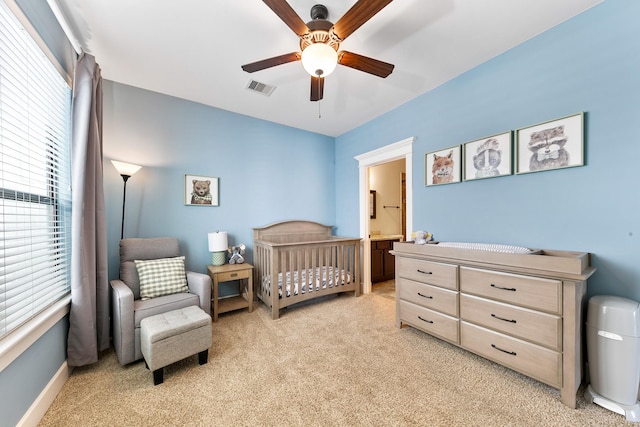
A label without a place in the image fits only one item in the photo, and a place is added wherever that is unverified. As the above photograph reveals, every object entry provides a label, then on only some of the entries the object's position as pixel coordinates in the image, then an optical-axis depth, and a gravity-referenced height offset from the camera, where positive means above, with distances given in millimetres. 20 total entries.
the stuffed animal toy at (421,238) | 2596 -323
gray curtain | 1802 -136
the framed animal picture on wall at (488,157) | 2227 +516
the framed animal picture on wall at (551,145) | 1843 +527
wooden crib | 2936 -770
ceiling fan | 1387 +1161
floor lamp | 2420 +447
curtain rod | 1687 +1450
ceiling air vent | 2719 +1458
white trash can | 1438 -925
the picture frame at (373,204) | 4619 +107
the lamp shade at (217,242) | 3023 -404
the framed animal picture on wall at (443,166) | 2640 +501
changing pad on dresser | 1954 -349
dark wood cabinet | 4215 -952
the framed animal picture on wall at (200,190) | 3112 +276
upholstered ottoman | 1705 -960
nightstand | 2756 -848
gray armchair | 1907 -810
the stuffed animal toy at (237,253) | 3198 -591
